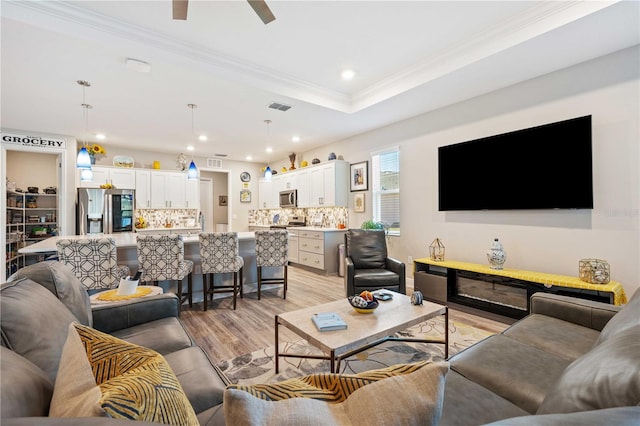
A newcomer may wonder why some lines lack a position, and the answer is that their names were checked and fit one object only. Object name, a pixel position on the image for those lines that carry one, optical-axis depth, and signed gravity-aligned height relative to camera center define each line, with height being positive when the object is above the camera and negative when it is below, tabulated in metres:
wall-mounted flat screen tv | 3.06 +0.51
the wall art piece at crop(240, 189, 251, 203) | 8.60 +0.50
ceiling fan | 2.00 +1.42
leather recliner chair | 3.60 -0.70
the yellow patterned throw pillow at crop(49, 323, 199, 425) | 0.59 -0.40
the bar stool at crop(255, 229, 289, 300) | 4.16 -0.51
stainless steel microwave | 7.09 +0.36
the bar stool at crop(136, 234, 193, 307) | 3.47 -0.52
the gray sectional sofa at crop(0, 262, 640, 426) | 0.68 -0.63
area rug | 2.28 -1.22
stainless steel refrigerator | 5.96 +0.05
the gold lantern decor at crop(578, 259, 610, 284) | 2.77 -0.56
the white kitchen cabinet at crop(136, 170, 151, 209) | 6.80 +0.56
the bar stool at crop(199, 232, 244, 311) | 3.75 -0.53
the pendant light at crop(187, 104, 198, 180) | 4.83 +0.68
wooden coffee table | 1.81 -0.78
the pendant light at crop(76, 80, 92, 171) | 3.58 +0.77
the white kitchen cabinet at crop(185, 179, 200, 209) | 7.50 +0.47
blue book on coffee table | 1.96 -0.75
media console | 2.78 -0.81
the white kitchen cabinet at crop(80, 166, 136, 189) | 6.27 +0.79
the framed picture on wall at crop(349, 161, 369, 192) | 5.65 +0.72
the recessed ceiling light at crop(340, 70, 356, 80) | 3.63 +1.74
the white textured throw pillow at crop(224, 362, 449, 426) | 0.51 -0.36
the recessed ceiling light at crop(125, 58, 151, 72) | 3.02 +1.55
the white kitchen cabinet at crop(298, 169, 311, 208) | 6.71 +0.56
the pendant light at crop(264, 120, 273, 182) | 5.47 +0.72
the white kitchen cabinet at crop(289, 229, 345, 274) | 5.73 -0.73
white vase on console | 3.44 -0.51
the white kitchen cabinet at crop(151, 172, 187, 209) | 7.03 +0.56
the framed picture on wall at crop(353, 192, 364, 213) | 5.75 +0.20
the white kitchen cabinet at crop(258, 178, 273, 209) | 8.17 +0.55
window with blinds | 5.11 +0.45
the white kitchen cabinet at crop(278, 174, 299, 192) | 7.16 +0.82
